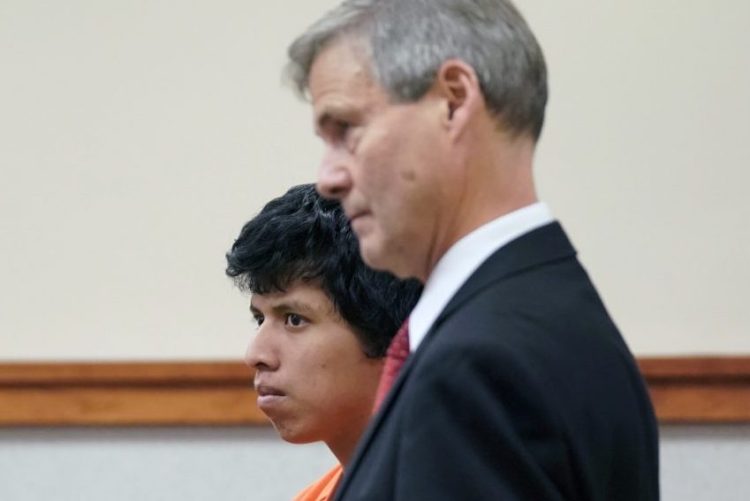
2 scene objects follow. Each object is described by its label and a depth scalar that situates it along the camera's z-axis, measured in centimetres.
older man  592
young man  659
